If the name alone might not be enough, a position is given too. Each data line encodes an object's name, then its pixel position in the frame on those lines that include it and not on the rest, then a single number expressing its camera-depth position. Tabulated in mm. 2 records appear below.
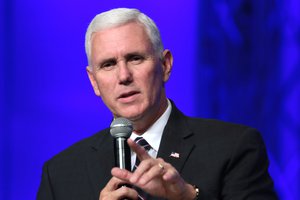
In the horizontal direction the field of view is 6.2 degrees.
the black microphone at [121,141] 5219
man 5471
